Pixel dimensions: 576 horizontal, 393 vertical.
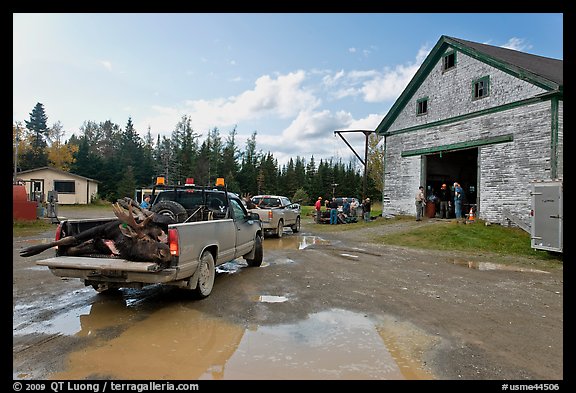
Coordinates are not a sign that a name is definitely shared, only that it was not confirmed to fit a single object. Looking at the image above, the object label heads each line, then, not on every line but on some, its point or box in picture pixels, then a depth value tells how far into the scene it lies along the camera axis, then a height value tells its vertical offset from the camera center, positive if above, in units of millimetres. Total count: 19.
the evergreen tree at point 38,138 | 55128 +12175
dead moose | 5203 -720
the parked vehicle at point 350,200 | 28533 -1076
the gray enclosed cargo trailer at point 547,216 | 10484 -722
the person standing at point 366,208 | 22827 -1067
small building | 39250 +1027
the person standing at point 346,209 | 24381 -1165
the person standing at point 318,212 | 23969 -1334
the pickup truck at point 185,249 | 5035 -969
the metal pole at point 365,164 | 24867 +1981
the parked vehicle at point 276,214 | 15173 -984
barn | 14758 +3091
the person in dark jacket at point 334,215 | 23000 -1475
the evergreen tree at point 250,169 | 62312 +4137
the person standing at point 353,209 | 24189 -1158
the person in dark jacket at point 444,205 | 20447 -768
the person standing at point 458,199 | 17609 -363
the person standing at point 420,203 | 19258 -606
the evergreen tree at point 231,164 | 56156 +4774
